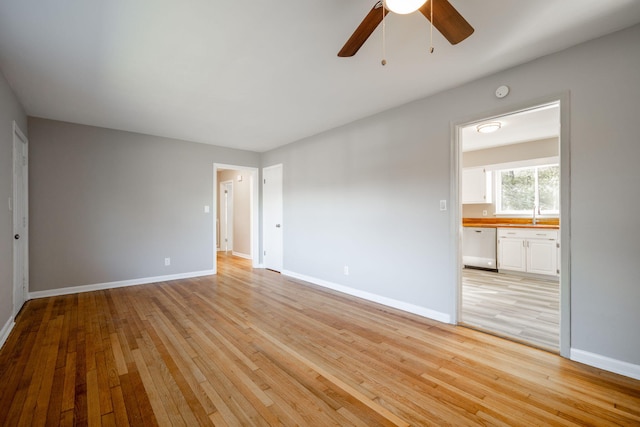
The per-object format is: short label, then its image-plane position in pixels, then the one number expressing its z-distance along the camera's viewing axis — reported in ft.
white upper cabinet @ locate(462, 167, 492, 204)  19.56
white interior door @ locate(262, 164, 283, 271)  18.31
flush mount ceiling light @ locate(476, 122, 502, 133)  13.33
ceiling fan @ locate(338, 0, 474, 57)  4.64
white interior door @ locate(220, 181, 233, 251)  26.76
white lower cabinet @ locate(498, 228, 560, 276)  15.58
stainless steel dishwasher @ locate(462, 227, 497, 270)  17.90
